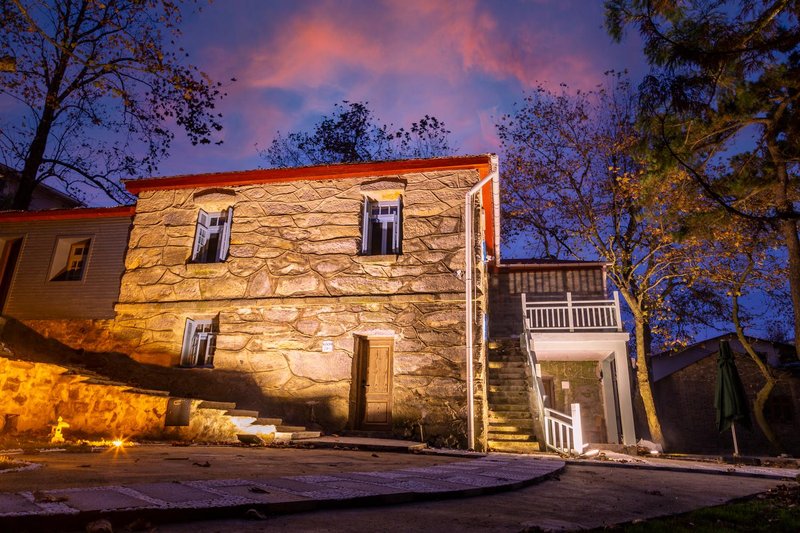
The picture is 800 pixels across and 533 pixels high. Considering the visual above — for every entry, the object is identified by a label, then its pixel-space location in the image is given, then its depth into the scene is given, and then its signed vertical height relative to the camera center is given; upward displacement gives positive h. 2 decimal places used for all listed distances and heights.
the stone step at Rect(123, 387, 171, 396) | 7.65 +0.17
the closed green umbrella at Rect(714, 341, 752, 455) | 10.76 +0.59
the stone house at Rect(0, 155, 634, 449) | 8.84 +2.18
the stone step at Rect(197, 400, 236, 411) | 7.74 +0.00
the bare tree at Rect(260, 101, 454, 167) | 24.25 +12.80
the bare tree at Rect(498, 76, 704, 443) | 15.25 +7.31
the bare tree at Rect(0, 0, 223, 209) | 9.14 +7.94
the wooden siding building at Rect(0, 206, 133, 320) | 10.65 +2.94
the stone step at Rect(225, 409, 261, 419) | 7.84 -0.10
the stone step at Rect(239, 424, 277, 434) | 7.71 -0.34
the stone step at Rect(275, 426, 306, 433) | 7.91 -0.33
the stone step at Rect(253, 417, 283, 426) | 7.89 -0.21
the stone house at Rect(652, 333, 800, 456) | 18.80 +0.91
